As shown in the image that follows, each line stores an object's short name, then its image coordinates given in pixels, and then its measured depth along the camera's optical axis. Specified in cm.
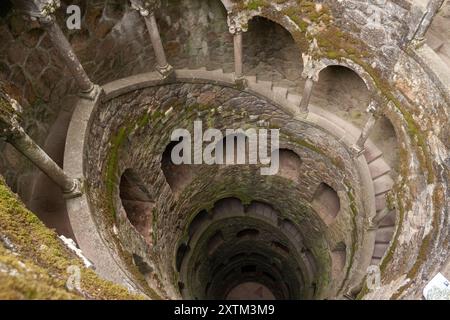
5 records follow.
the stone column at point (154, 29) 925
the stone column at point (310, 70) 1090
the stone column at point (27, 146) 651
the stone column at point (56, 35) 730
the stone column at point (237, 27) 1062
